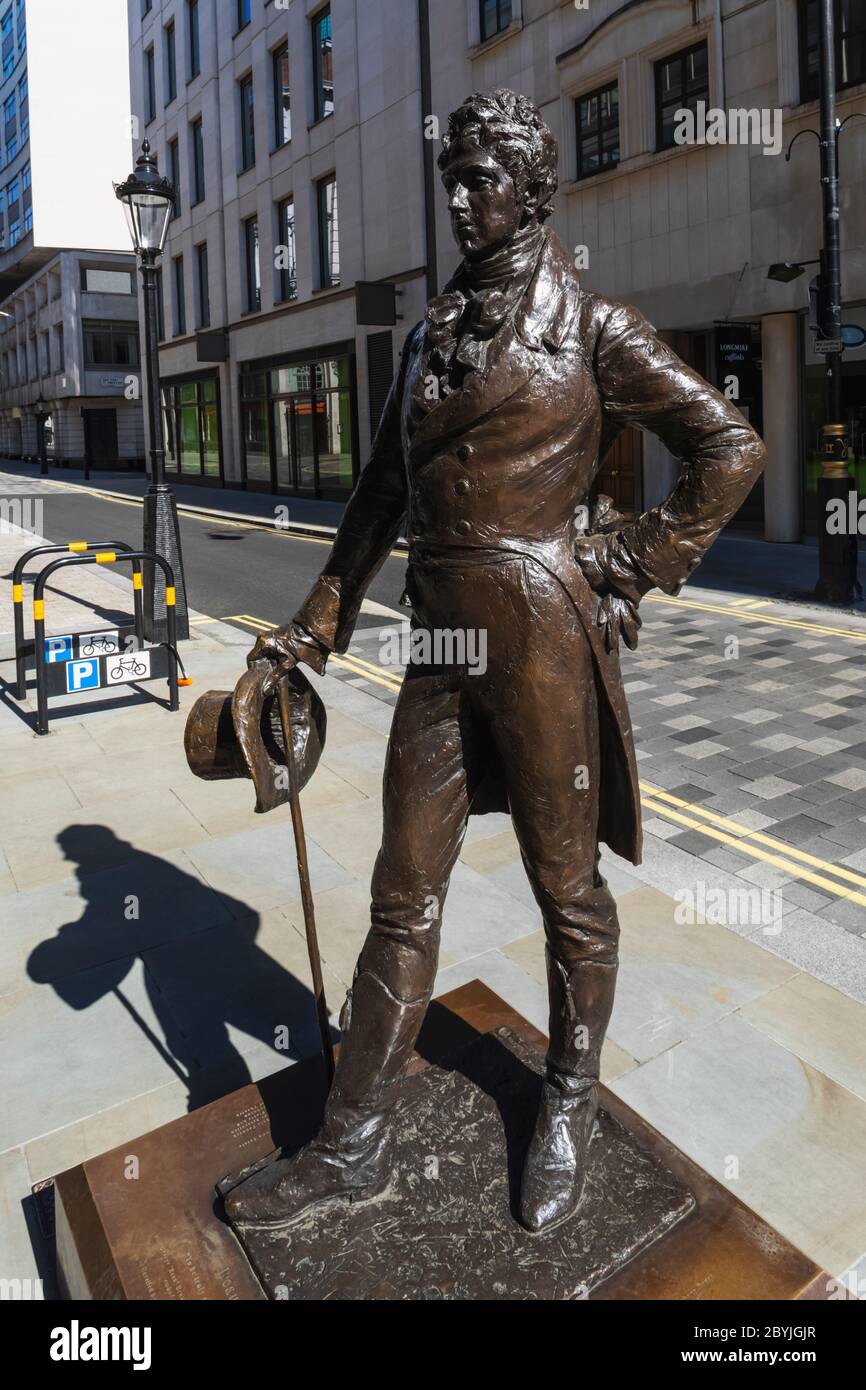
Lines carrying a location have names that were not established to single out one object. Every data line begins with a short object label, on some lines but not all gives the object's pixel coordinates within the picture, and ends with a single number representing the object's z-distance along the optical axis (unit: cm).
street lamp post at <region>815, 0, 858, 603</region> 1209
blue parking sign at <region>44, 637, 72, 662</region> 832
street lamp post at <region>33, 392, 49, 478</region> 4954
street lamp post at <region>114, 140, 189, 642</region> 1069
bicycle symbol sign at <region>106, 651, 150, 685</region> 857
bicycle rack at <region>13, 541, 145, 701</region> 864
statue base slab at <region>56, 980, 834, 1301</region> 256
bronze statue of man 257
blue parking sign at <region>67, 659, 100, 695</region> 838
